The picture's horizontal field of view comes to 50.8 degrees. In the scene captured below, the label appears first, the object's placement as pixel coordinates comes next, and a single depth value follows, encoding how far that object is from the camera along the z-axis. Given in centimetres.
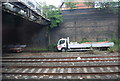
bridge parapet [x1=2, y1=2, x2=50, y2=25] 949
